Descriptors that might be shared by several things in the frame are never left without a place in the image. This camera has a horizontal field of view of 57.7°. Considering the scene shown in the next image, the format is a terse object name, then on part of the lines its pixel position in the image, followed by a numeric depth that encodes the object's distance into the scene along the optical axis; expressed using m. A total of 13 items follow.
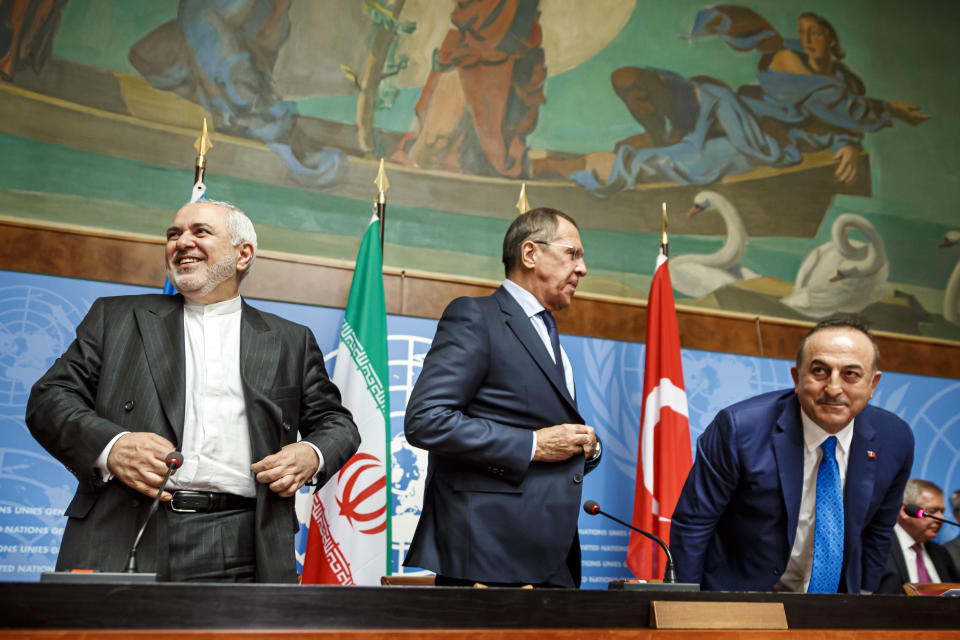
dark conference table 1.33
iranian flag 3.88
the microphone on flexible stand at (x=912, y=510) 2.47
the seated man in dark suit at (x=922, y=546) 5.36
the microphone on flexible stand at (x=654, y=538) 2.07
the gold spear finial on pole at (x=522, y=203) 4.72
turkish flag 4.69
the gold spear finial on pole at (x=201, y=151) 4.05
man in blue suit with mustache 2.57
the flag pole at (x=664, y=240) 5.22
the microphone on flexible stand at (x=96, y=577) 1.39
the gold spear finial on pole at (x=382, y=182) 4.50
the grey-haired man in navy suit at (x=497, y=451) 2.40
